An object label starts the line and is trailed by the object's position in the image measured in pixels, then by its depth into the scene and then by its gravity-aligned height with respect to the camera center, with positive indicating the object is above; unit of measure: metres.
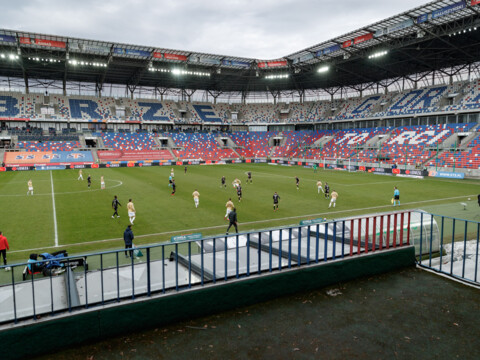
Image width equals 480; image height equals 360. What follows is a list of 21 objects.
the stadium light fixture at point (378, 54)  50.31 +15.07
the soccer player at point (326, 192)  27.65 -3.70
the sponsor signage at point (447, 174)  41.47 -3.41
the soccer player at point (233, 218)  16.42 -3.49
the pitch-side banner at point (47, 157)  58.52 -1.20
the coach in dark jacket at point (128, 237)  13.53 -3.66
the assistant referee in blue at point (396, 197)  24.30 -3.63
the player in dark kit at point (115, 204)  20.59 -3.43
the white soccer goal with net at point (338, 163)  54.78 -2.52
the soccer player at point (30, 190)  29.08 -3.61
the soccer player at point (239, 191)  26.00 -3.38
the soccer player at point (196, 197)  23.36 -3.42
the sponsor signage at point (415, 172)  43.74 -3.19
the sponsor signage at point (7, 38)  50.72 +17.82
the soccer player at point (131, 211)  18.66 -3.55
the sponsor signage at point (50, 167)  55.94 -2.90
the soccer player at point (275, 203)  23.06 -3.85
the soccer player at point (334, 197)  23.41 -3.48
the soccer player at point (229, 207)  18.05 -3.20
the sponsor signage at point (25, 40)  51.66 +17.78
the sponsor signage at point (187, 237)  14.25 -3.87
